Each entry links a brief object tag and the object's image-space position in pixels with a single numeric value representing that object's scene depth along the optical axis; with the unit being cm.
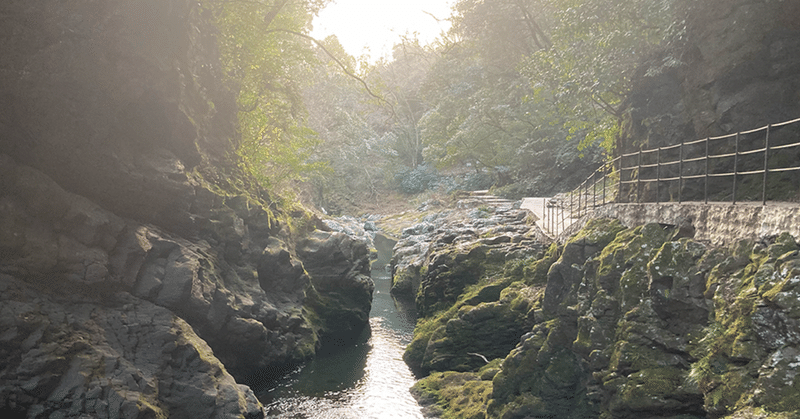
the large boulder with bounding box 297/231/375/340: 2023
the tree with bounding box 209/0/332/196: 1848
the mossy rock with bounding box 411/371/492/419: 1238
